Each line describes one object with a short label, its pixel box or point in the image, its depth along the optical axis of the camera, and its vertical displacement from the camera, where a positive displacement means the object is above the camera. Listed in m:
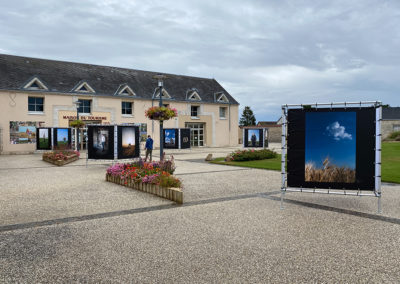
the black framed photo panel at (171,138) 30.21 -0.28
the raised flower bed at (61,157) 17.73 -1.34
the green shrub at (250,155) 19.78 -1.27
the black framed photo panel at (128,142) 16.12 -0.36
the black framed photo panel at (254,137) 27.88 -0.17
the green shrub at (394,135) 41.91 +0.03
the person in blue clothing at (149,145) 19.00 -0.60
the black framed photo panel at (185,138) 30.56 -0.29
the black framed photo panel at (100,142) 16.05 -0.36
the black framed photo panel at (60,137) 27.35 -0.18
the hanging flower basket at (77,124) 26.48 +0.92
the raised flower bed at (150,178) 8.47 -1.30
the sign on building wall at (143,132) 34.34 +0.32
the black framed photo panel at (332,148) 7.19 -0.30
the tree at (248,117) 75.44 +4.27
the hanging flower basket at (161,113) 14.16 +0.99
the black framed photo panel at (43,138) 27.53 -0.28
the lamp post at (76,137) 29.19 -0.24
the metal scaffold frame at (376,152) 7.00 -0.37
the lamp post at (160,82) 13.47 +2.36
